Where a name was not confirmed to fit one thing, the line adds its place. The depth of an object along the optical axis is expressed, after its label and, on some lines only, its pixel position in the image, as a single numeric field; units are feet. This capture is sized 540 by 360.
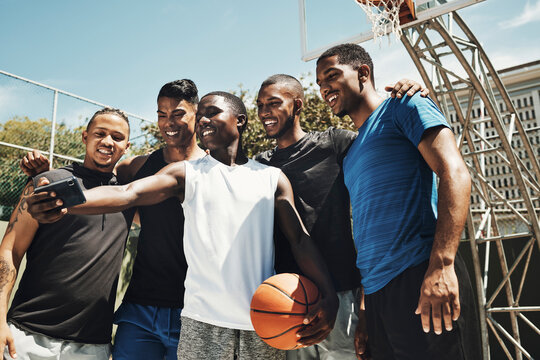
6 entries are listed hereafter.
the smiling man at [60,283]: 8.51
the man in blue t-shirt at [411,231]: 5.90
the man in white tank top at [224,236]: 7.29
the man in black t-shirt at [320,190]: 8.32
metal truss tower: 20.43
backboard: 16.56
